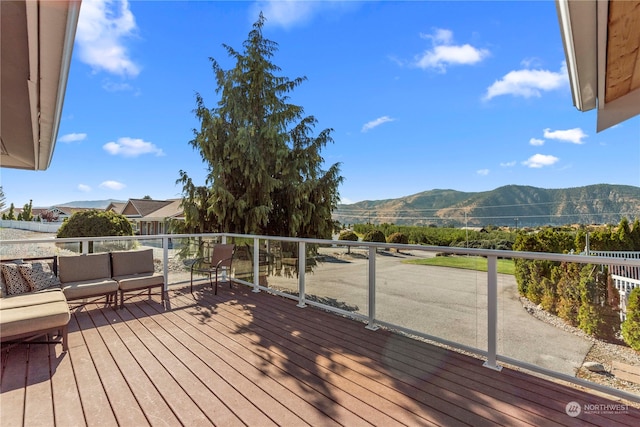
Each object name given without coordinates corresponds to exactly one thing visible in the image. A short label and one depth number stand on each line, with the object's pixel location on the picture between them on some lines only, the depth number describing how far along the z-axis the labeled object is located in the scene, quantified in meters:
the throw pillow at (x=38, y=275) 4.16
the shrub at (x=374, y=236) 19.95
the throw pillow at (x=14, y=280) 3.93
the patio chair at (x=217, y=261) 6.09
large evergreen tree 7.76
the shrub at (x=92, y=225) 12.31
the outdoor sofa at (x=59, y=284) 3.08
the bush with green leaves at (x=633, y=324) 2.34
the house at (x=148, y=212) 25.00
